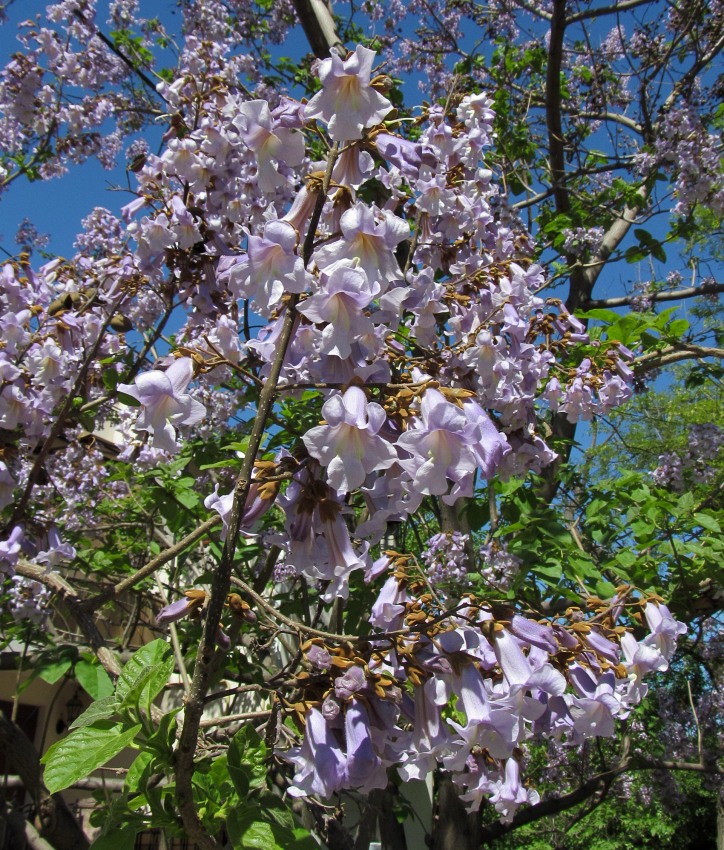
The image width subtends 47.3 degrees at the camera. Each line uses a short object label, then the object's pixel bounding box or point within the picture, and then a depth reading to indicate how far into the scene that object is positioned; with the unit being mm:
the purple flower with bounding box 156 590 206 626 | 465
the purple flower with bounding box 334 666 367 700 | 441
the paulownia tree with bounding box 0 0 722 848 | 447
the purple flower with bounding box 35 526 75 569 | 869
